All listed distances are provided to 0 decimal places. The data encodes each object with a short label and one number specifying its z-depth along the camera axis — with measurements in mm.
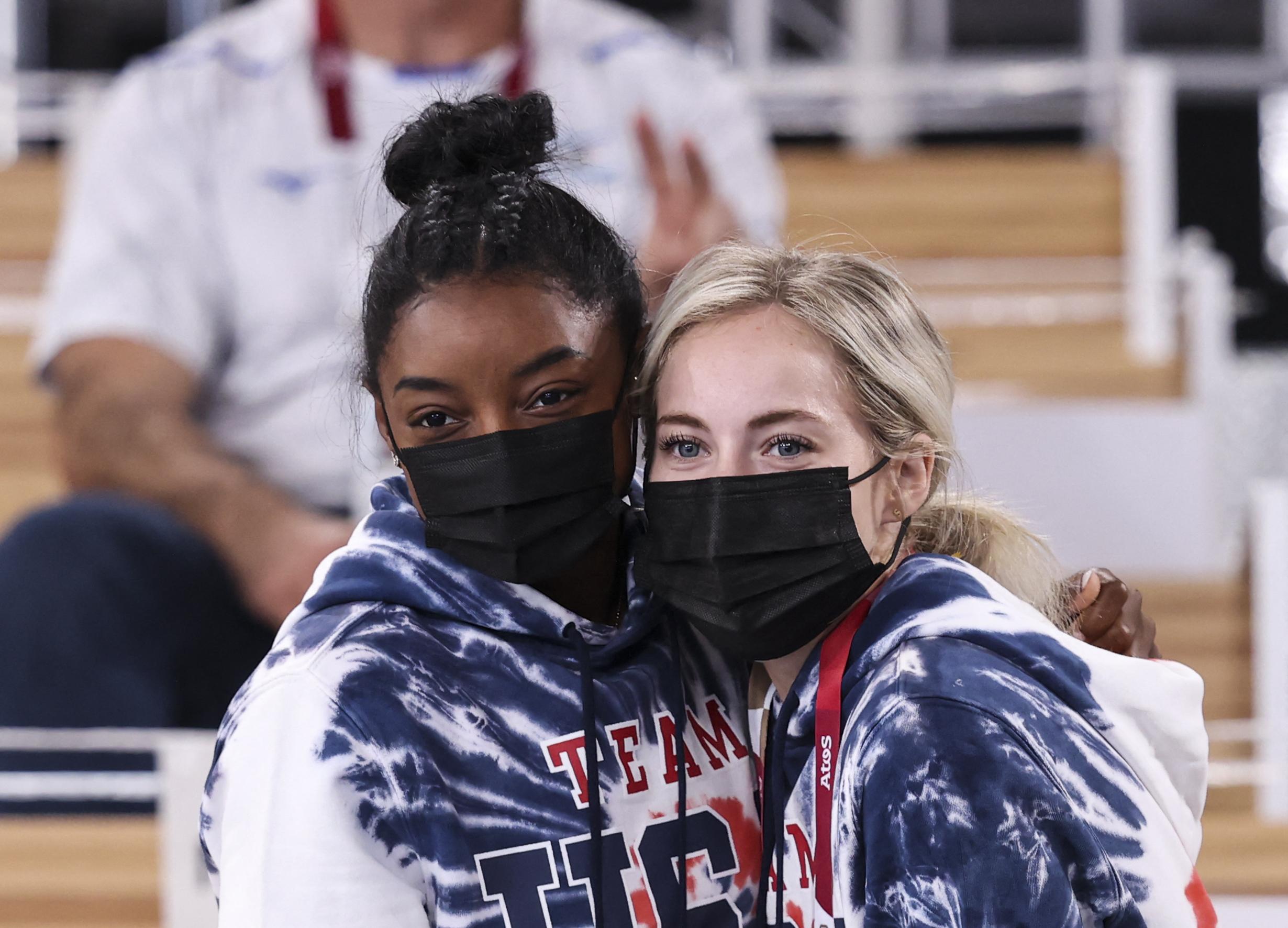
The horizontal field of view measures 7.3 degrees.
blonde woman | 5577
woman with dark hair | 5605
